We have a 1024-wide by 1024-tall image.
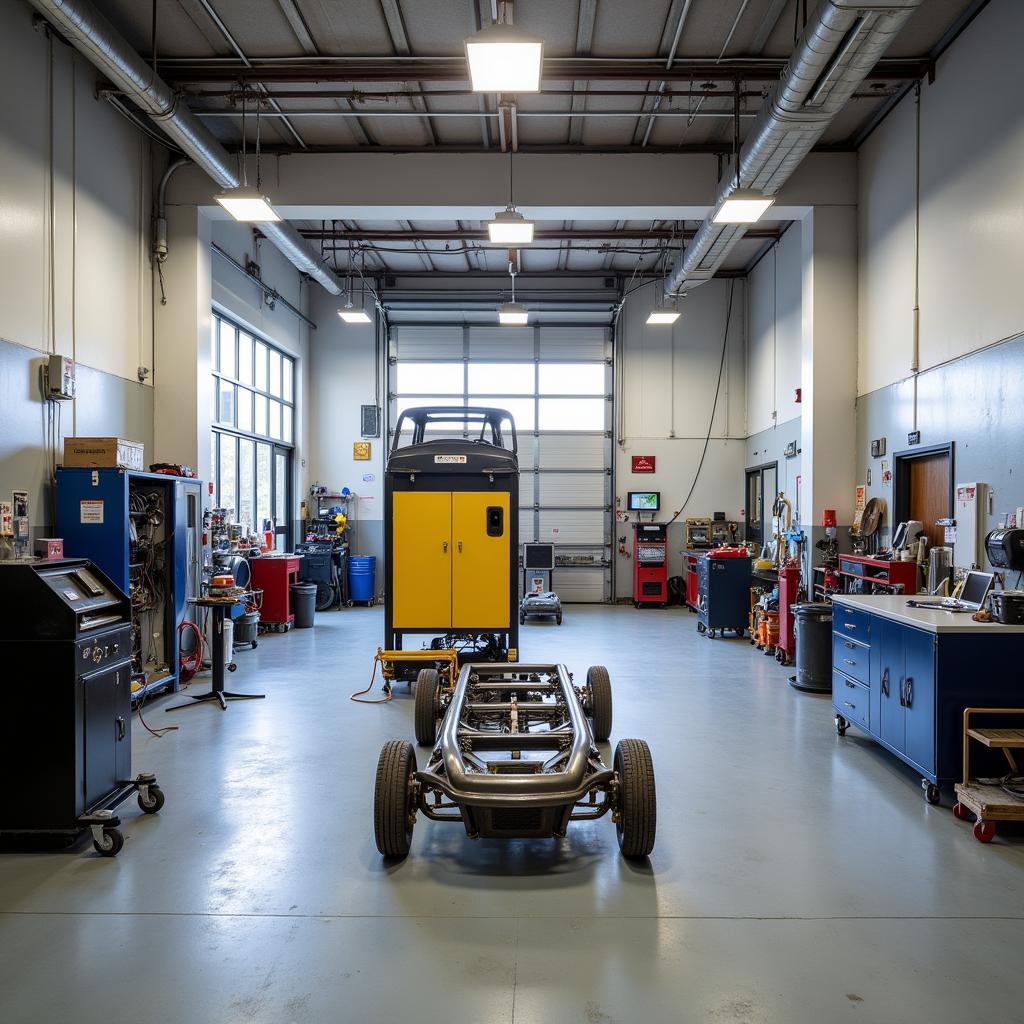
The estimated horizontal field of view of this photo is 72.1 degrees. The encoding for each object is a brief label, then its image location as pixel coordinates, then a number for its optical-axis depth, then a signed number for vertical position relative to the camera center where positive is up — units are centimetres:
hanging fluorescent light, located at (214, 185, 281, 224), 616 +277
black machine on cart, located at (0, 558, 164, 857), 315 -92
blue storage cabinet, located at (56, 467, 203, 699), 523 -19
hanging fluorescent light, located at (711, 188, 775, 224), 615 +279
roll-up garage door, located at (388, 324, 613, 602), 1241 +203
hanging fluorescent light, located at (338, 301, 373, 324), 1012 +291
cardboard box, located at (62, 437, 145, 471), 525 +45
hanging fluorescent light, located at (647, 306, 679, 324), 983 +282
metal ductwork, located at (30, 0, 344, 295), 464 +326
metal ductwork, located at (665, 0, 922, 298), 442 +316
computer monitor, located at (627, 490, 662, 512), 1213 +26
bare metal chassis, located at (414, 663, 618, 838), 278 -111
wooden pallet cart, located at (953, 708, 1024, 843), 326 -133
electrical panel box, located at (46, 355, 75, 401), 522 +100
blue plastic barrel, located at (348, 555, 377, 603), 1191 -109
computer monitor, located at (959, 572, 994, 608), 408 -42
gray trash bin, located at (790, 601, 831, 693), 602 -113
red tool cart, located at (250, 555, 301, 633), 909 -95
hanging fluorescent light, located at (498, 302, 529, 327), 1023 +299
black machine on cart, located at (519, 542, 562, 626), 1119 -84
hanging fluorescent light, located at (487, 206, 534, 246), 677 +282
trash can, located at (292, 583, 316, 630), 959 -126
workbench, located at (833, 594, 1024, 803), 362 -87
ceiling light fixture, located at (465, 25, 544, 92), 441 +296
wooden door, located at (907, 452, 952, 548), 570 +21
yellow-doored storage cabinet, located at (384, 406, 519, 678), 596 -25
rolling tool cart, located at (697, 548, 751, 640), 895 -100
